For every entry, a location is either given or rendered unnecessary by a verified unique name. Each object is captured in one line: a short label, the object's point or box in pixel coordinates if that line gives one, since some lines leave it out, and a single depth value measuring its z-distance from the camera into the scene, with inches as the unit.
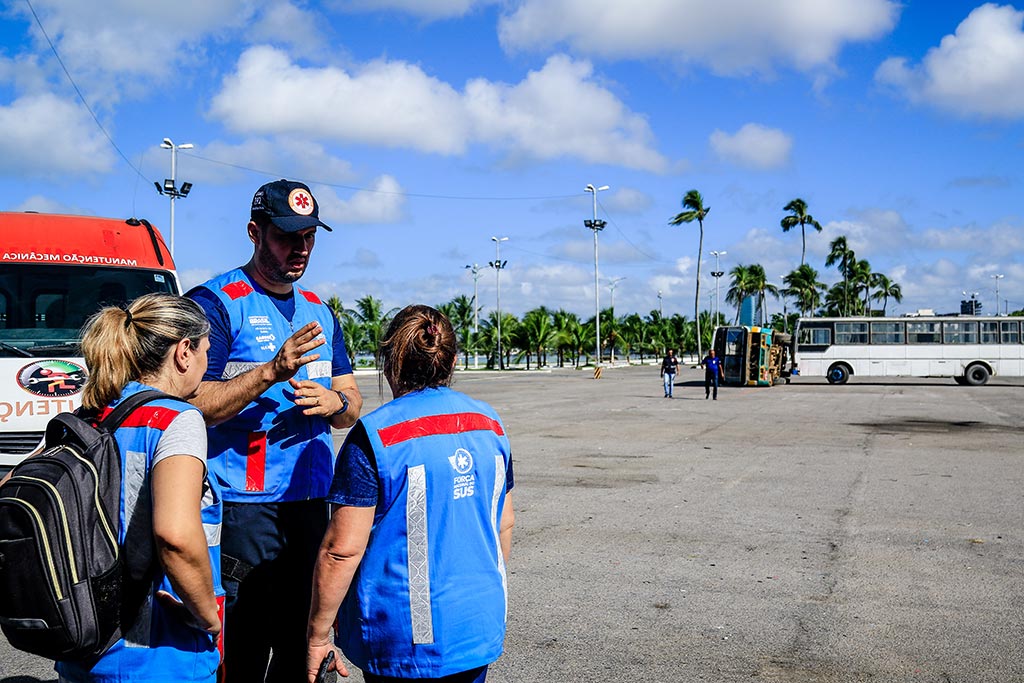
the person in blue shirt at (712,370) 1187.1
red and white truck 284.0
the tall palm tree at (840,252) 3019.2
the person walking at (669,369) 1198.9
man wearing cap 122.8
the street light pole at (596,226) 2459.4
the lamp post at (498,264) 3006.9
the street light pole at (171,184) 1406.3
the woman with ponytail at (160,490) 90.6
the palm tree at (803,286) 3102.9
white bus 1638.8
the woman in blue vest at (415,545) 100.5
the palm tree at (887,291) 3909.9
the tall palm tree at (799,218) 2758.4
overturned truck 1606.8
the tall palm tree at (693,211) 2559.1
